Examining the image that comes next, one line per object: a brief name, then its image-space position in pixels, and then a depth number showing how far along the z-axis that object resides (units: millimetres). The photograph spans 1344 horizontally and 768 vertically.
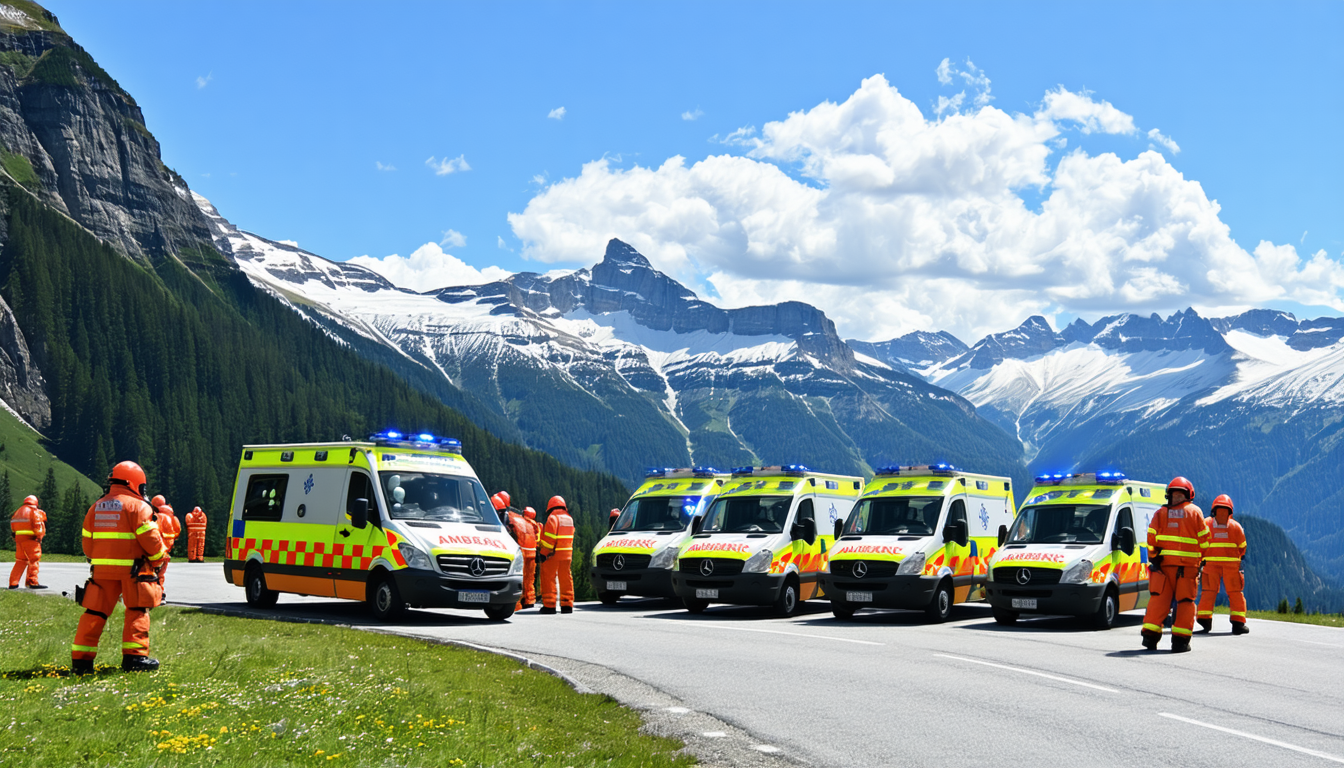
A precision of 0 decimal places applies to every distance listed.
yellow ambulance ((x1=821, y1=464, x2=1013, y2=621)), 20484
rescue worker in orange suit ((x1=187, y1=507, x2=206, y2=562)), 40500
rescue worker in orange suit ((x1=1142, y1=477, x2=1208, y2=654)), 15914
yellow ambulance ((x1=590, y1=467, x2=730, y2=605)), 23438
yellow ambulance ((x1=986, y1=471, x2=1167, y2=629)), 19312
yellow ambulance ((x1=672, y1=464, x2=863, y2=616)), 21594
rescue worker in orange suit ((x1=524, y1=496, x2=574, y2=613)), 21469
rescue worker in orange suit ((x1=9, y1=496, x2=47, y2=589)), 23609
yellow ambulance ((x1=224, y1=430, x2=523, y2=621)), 18453
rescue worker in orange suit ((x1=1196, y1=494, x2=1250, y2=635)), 18719
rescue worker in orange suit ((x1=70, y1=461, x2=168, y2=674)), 10836
